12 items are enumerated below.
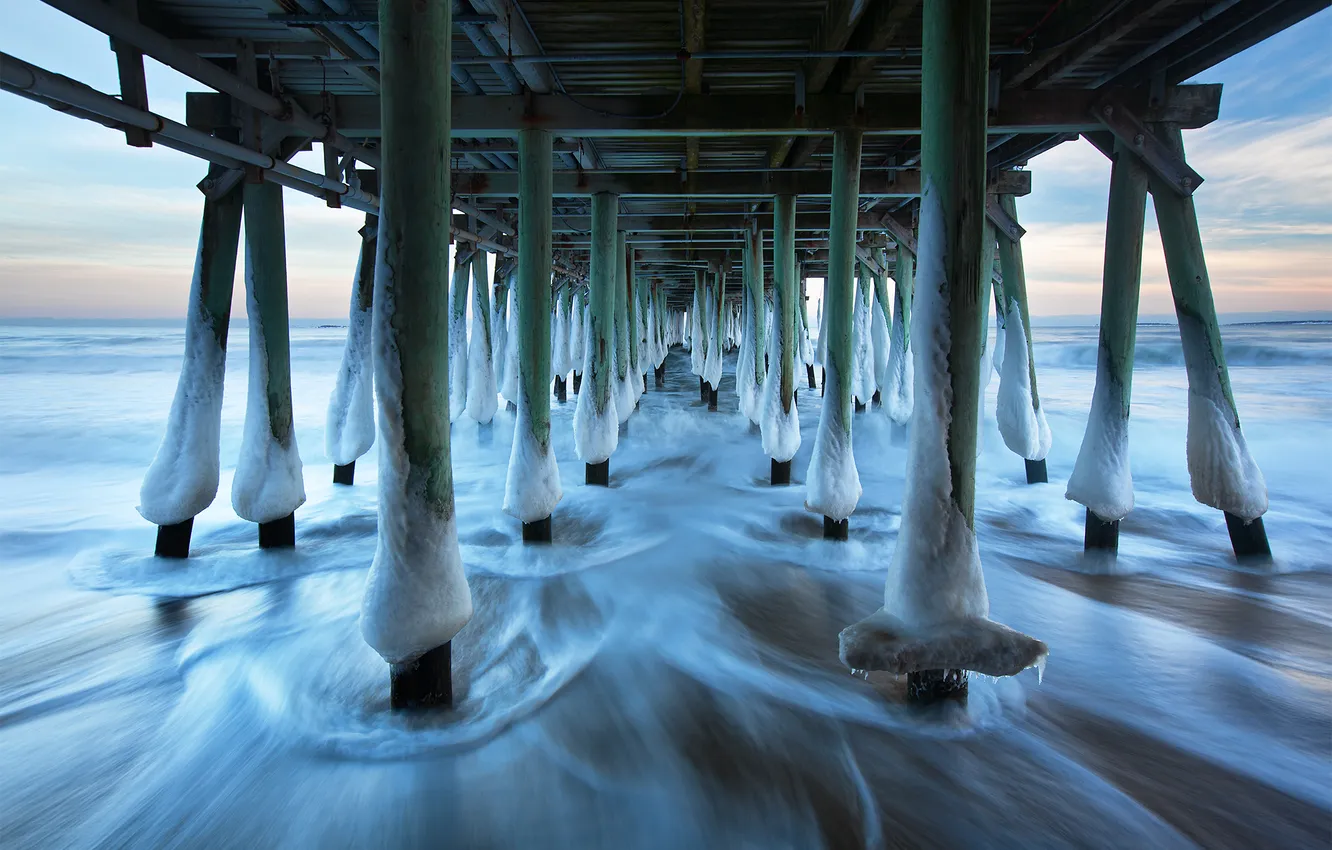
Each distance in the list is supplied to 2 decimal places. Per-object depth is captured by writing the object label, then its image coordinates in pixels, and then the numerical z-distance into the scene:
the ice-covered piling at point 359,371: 6.21
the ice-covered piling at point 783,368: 6.53
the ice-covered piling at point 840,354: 4.76
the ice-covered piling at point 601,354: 6.43
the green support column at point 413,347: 2.34
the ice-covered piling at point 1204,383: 4.22
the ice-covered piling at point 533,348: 4.63
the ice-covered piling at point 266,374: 4.18
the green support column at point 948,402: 2.34
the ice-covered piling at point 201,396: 3.99
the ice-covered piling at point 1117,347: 4.32
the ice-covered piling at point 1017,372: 6.32
